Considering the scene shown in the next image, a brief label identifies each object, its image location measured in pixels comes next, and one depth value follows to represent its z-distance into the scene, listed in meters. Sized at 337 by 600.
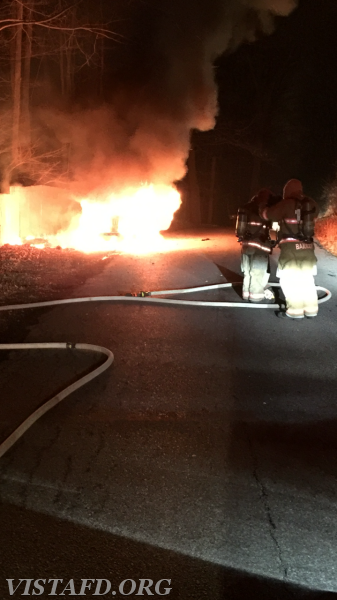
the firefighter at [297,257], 7.13
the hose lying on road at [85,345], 3.84
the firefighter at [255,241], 8.08
